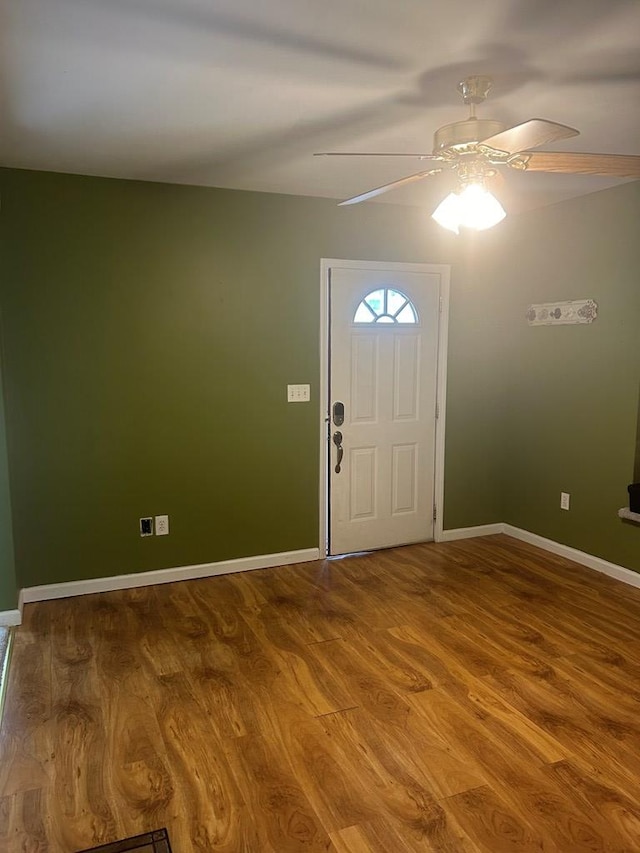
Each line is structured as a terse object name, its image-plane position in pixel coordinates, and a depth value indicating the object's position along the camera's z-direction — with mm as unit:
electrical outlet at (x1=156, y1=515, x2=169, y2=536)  3793
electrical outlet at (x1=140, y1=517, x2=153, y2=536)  3760
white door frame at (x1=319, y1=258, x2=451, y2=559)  4059
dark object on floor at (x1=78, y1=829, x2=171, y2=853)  1812
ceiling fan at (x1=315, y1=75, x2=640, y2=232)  2047
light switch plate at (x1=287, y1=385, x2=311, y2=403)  4039
